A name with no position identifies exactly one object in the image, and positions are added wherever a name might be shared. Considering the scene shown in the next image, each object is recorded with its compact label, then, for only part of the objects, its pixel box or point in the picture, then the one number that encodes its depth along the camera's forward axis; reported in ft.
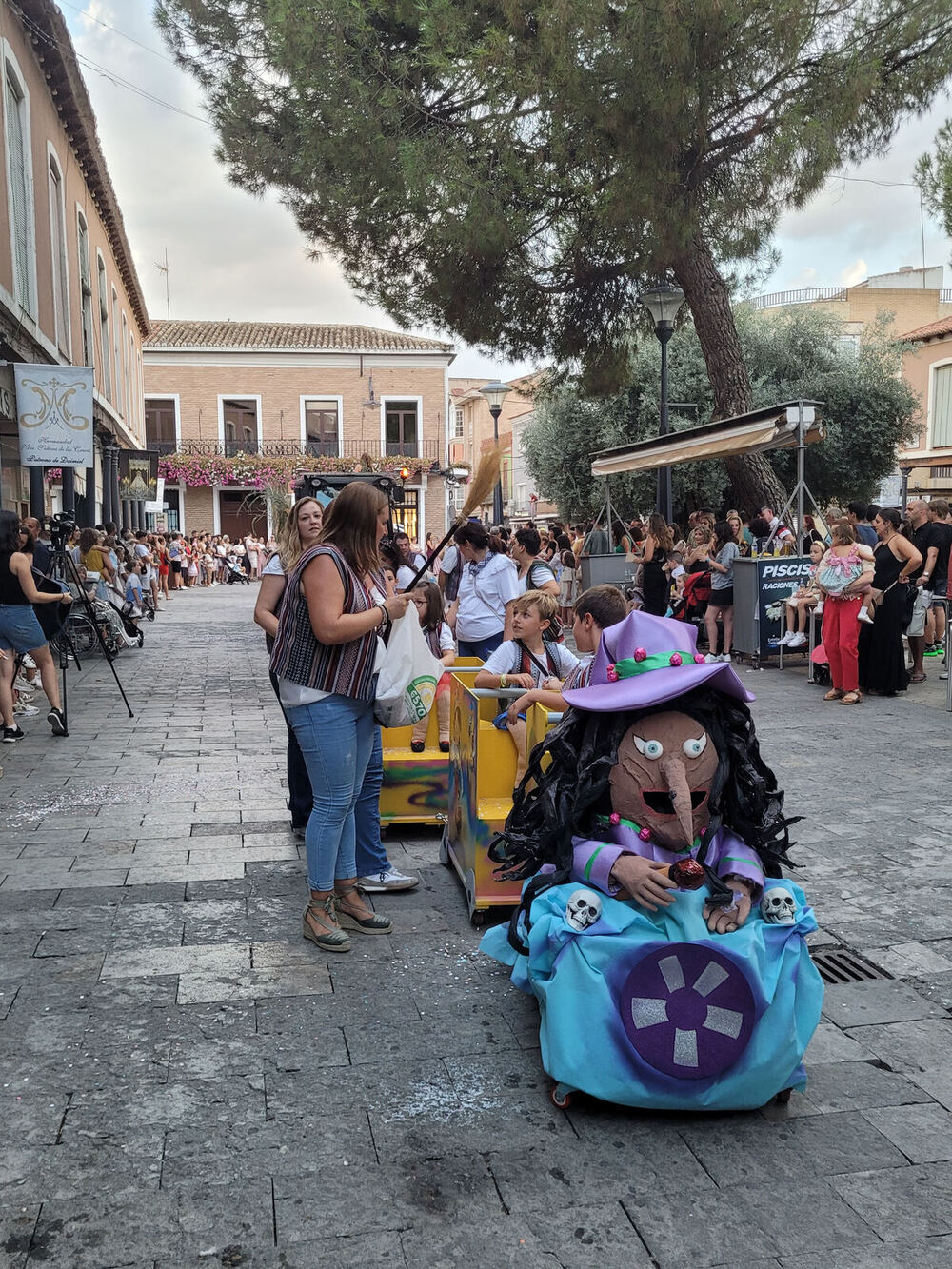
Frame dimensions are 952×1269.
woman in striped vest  12.42
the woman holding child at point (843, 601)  31.24
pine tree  40.01
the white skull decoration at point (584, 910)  9.55
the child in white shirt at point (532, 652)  15.47
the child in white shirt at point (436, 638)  18.34
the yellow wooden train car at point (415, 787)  17.85
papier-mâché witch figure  9.23
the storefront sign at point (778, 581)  38.42
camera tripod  30.22
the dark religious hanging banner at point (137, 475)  90.12
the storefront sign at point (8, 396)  37.73
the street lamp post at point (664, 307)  43.32
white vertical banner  38.45
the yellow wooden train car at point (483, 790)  14.01
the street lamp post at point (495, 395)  66.44
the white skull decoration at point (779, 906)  9.75
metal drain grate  12.63
